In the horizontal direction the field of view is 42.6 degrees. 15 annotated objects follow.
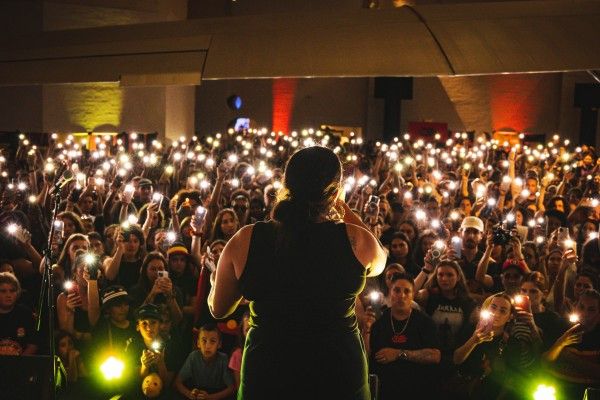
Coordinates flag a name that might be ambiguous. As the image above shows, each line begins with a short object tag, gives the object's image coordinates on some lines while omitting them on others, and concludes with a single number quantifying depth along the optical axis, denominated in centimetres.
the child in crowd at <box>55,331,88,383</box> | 598
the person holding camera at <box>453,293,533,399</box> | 515
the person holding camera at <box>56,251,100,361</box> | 599
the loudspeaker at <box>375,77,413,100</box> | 3272
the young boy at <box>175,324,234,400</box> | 549
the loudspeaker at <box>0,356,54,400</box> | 337
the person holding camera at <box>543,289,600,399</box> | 511
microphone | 396
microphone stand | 334
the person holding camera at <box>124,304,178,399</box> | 561
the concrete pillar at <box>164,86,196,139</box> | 2769
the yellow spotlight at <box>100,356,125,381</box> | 509
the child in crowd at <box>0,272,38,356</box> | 586
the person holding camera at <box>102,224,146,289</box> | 739
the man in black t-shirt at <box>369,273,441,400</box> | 533
